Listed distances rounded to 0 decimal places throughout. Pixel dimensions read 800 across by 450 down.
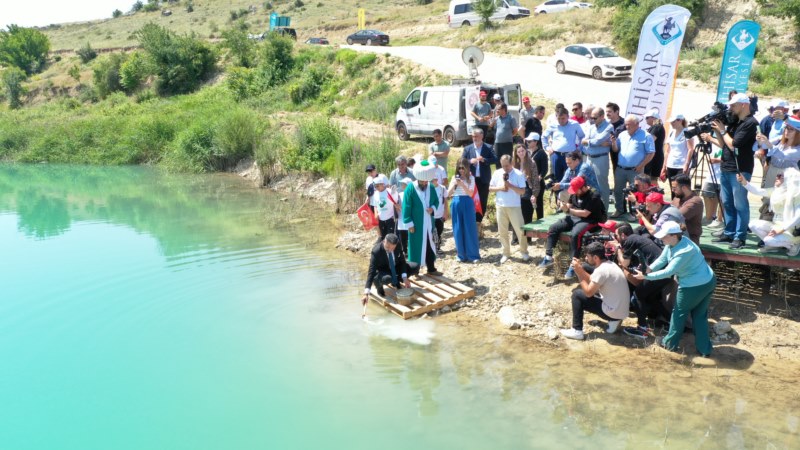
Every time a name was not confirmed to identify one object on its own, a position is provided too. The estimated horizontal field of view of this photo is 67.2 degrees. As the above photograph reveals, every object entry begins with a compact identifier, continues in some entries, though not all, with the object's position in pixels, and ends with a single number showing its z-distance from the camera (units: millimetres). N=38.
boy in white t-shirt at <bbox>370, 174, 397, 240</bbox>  10260
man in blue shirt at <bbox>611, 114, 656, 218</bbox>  9016
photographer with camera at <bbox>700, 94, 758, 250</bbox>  7566
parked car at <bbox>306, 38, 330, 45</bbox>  43447
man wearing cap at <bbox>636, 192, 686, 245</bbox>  6965
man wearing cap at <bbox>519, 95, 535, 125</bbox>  11752
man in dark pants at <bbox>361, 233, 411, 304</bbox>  8828
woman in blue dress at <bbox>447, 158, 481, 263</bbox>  9742
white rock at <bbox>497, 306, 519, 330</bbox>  8320
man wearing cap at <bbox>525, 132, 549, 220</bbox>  10048
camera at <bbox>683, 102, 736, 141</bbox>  7824
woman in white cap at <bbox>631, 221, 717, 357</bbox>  6605
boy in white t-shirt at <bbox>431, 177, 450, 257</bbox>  10094
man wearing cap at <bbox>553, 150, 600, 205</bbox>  8492
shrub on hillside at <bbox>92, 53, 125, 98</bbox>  43062
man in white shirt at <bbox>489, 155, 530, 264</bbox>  9477
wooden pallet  8852
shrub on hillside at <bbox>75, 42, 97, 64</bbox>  53625
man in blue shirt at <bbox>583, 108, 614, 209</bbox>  9266
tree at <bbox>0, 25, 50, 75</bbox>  60469
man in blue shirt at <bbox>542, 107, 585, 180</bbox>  10219
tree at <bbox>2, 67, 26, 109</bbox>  48562
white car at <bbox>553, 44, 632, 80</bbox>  23719
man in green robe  9398
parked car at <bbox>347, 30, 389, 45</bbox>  41125
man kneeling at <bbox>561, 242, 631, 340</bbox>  7203
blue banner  11492
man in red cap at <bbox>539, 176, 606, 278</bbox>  8398
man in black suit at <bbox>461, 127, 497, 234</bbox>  10383
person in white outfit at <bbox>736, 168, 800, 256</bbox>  7109
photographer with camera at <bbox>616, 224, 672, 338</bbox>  7336
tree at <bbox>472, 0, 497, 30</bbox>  36062
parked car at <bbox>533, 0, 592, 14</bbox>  38219
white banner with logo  10883
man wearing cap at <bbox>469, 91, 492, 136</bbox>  13312
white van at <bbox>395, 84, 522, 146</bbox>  17062
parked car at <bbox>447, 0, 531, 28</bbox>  37844
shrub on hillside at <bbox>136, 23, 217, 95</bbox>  39250
